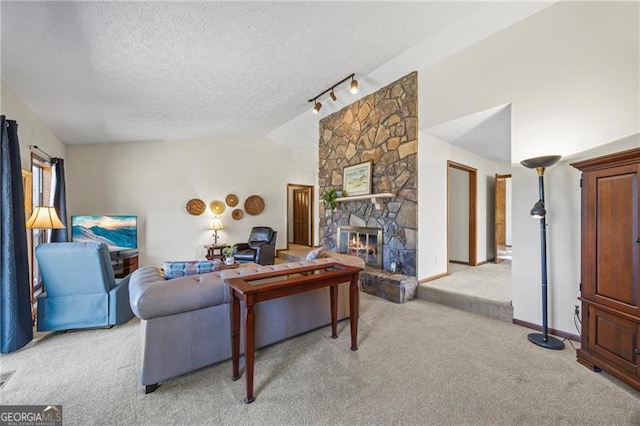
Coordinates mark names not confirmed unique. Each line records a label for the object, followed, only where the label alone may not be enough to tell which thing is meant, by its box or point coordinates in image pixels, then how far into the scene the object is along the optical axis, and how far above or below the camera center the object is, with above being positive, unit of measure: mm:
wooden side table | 5656 -866
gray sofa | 1776 -827
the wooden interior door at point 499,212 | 5559 -31
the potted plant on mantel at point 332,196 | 5004 +307
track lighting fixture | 3623 +1899
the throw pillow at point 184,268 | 2234 -487
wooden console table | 1704 -570
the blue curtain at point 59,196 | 4086 +279
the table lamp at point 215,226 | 5949 -304
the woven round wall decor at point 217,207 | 6121 +138
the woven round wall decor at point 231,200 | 6316 +309
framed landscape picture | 4527 +595
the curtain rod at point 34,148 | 3354 +881
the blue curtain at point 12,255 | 2271 -364
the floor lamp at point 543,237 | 2373 -258
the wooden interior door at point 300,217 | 8344 -159
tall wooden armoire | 1790 -412
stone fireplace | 3861 +417
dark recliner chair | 5352 -761
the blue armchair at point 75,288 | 2553 -759
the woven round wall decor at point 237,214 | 6361 -33
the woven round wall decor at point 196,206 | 5871 +158
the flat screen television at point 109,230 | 4684 -307
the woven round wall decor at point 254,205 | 6543 +191
